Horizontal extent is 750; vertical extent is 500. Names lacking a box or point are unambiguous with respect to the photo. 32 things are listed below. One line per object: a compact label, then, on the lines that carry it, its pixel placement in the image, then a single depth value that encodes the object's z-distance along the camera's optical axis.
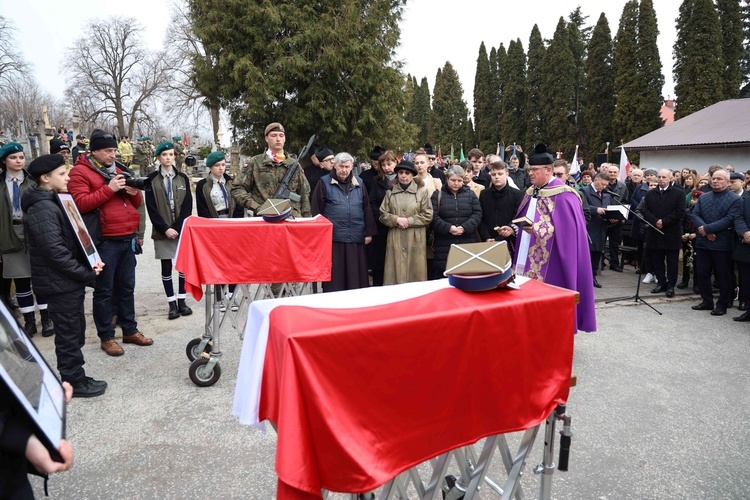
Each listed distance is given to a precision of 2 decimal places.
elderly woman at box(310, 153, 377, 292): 5.93
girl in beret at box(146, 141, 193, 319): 6.16
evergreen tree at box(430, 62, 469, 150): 52.41
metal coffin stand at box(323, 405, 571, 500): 2.35
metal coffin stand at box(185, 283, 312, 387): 4.48
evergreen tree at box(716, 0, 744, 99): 30.86
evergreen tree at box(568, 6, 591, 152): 37.38
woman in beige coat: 6.12
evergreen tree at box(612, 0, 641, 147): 32.56
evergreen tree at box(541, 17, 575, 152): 37.31
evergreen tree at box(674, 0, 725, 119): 29.56
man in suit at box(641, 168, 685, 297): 7.83
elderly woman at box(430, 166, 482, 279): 6.18
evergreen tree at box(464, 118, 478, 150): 48.91
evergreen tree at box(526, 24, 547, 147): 39.53
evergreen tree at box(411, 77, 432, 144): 58.22
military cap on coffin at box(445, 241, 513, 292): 2.45
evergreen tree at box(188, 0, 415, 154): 11.09
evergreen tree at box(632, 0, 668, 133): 32.34
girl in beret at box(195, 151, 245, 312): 6.61
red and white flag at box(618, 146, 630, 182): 12.29
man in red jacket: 4.88
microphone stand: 7.21
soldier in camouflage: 5.73
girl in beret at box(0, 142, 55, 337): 5.55
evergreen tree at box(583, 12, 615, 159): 35.25
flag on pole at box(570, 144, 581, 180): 12.07
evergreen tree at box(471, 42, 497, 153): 45.62
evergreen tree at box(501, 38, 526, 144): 42.22
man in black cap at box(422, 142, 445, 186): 8.27
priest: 4.86
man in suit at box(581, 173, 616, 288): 8.58
